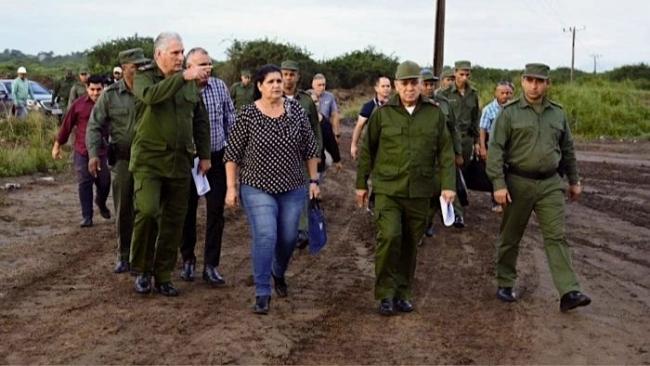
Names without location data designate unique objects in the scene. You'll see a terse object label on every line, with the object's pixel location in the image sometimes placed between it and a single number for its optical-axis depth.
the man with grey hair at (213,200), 8.84
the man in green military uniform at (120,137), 8.91
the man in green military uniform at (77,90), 17.75
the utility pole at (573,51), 78.31
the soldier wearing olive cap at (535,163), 8.08
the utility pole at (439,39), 29.77
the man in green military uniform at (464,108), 12.66
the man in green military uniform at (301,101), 10.20
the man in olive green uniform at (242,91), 13.82
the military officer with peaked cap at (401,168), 7.77
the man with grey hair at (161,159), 7.89
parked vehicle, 26.39
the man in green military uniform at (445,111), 10.19
